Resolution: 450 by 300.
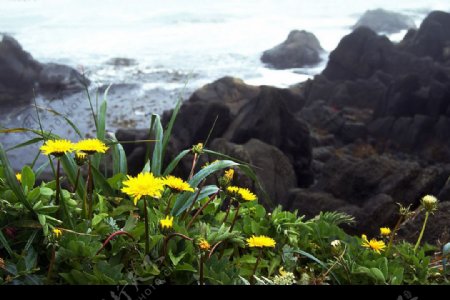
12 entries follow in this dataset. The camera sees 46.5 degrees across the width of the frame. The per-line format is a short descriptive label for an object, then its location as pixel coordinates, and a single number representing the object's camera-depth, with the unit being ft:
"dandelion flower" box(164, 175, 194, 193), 2.64
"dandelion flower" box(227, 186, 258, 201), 2.94
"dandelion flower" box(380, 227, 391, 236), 3.28
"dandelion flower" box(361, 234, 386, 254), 3.00
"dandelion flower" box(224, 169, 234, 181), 3.00
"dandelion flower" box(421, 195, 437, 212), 3.04
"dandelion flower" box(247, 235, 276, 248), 2.59
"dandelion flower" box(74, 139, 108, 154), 2.63
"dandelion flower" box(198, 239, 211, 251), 2.39
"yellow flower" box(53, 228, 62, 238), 2.40
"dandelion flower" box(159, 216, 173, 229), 2.55
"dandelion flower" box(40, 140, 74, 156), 2.58
